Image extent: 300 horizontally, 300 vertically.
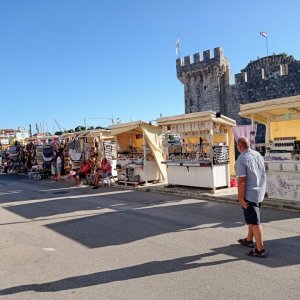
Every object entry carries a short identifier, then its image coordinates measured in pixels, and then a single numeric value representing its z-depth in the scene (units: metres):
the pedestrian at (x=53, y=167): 21.87
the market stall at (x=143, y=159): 15.62
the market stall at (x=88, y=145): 18.84
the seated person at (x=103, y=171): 16.19
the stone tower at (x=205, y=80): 35.16
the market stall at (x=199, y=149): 12.65
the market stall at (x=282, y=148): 9.59
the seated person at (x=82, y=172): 17.44
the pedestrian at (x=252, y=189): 5.71
